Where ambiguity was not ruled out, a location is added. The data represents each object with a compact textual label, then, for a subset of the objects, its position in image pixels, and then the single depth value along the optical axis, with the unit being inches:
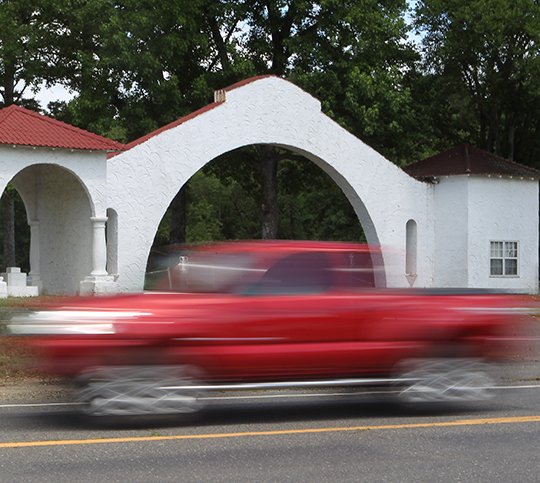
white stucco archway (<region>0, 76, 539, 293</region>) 1104.2
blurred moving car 368.8
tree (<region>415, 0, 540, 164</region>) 1486.2
